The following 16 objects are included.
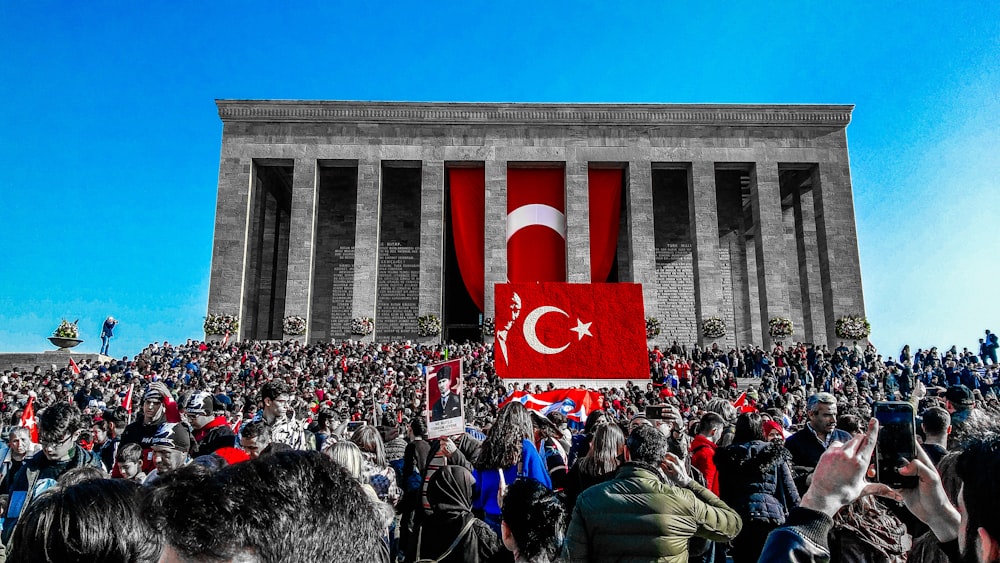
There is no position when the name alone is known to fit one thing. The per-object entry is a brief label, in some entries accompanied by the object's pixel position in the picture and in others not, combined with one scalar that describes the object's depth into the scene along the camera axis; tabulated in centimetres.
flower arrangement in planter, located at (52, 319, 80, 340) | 2658
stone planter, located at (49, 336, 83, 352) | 2652
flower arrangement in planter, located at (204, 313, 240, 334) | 3219
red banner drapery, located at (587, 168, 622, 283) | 3434
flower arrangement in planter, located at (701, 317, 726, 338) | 3212
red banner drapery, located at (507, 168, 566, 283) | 3422
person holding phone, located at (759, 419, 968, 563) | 220
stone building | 3394
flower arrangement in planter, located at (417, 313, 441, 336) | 3262
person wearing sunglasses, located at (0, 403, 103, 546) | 538
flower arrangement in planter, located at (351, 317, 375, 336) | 3250
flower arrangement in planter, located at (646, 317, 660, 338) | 3104
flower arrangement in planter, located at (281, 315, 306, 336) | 3225
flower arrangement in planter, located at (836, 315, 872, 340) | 3219
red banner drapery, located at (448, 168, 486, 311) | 3409
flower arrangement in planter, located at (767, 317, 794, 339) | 3231
